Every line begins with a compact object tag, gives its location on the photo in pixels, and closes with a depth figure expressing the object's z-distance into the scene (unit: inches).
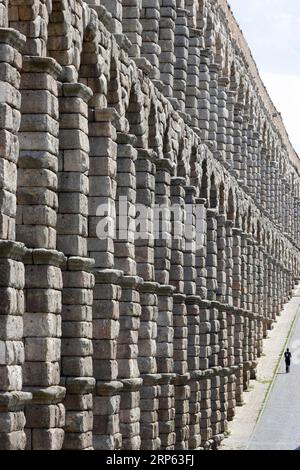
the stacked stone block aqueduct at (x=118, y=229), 1163.9
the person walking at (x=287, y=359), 2827.8
